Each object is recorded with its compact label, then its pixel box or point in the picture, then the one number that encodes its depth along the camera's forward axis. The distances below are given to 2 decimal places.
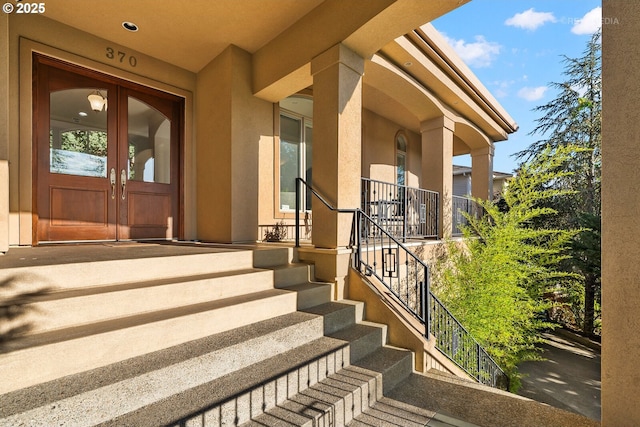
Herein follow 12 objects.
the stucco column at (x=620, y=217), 1.62
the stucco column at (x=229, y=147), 4.01
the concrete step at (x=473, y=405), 1.87
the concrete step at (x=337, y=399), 1.68
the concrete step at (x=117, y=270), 1.87
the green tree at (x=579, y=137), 7.17
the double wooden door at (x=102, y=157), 3.55
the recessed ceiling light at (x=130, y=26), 3.52
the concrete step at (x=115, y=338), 1.43
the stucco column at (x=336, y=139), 3.20
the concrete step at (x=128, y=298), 1.73
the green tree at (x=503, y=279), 4.37
